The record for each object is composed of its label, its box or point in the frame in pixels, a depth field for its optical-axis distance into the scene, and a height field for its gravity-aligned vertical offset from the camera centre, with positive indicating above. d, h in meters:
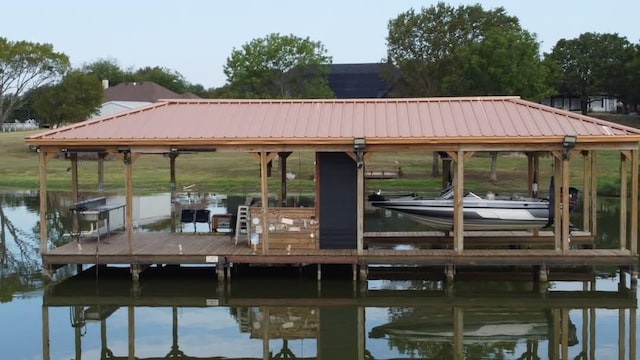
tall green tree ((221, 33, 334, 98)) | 48.47 +4.61
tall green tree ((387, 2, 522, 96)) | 40.06 +5.36
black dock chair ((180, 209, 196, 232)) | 17.19 -1.73
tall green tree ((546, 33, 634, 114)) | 63.28 +6.61
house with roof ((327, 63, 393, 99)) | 68.06 +5.42
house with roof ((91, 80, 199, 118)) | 68.25 +4.36
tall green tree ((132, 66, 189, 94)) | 100.12 +8.56
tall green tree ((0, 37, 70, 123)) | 61.25 +6.43
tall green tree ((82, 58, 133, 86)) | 100.94 +9.53
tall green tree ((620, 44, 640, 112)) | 58.19 +4.55
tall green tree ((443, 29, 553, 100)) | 36.28 +3.35
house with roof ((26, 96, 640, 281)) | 14.30 -0.21
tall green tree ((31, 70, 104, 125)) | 55.38 +3.13
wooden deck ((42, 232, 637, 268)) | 14.48 -2.26
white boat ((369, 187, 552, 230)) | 16.31 -1.59
